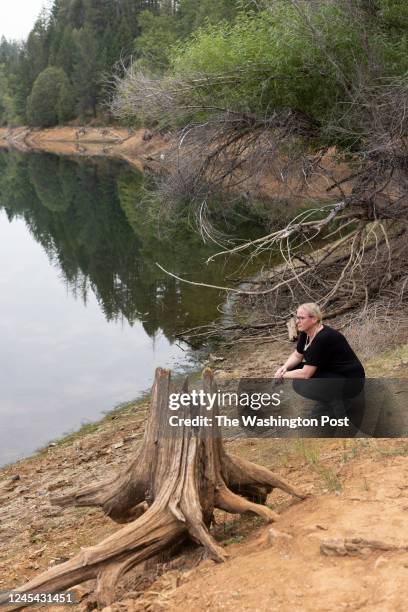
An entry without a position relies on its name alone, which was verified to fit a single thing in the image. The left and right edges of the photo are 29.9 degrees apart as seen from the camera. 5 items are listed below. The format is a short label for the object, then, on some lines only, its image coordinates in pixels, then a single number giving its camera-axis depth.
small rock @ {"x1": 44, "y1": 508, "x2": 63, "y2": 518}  7.97
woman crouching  6.43
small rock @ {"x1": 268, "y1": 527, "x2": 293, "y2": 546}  4.78
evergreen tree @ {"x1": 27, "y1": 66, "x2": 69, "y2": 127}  87.50
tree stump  5.04
